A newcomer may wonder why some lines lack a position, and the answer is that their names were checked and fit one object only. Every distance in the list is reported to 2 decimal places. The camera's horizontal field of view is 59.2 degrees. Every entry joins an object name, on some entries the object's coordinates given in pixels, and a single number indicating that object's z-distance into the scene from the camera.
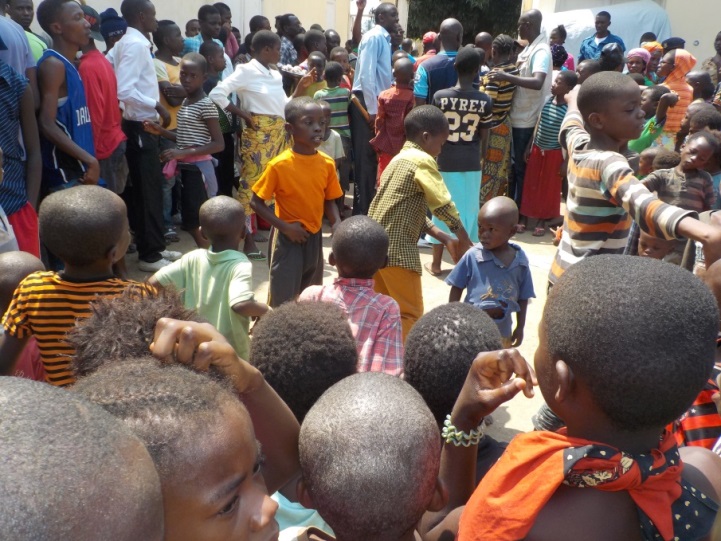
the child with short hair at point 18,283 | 2.28
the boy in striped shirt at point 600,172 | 2.47
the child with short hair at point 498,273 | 3.10
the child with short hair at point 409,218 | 3.54
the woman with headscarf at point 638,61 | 8.12
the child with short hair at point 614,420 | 1.09
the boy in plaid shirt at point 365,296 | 2.40
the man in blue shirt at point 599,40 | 10.16
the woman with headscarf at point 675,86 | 6.32
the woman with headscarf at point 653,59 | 9.17
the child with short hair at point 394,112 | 6.19
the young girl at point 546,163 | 6.51
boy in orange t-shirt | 3.64
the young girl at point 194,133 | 5.08
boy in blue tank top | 3.59
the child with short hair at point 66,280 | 2.05
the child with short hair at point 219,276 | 2.75
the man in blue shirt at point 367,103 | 6.81
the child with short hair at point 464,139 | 5.48
